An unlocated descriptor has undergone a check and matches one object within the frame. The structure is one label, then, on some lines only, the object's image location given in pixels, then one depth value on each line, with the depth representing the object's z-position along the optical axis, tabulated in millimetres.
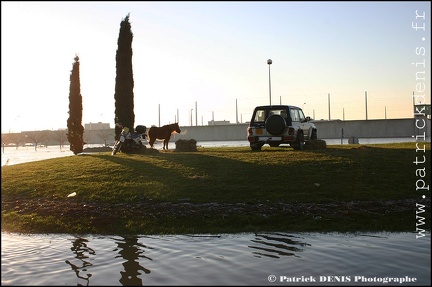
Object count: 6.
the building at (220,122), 142750
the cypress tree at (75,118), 32531
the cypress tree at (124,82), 24734
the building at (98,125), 164250
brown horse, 26828
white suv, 20781
